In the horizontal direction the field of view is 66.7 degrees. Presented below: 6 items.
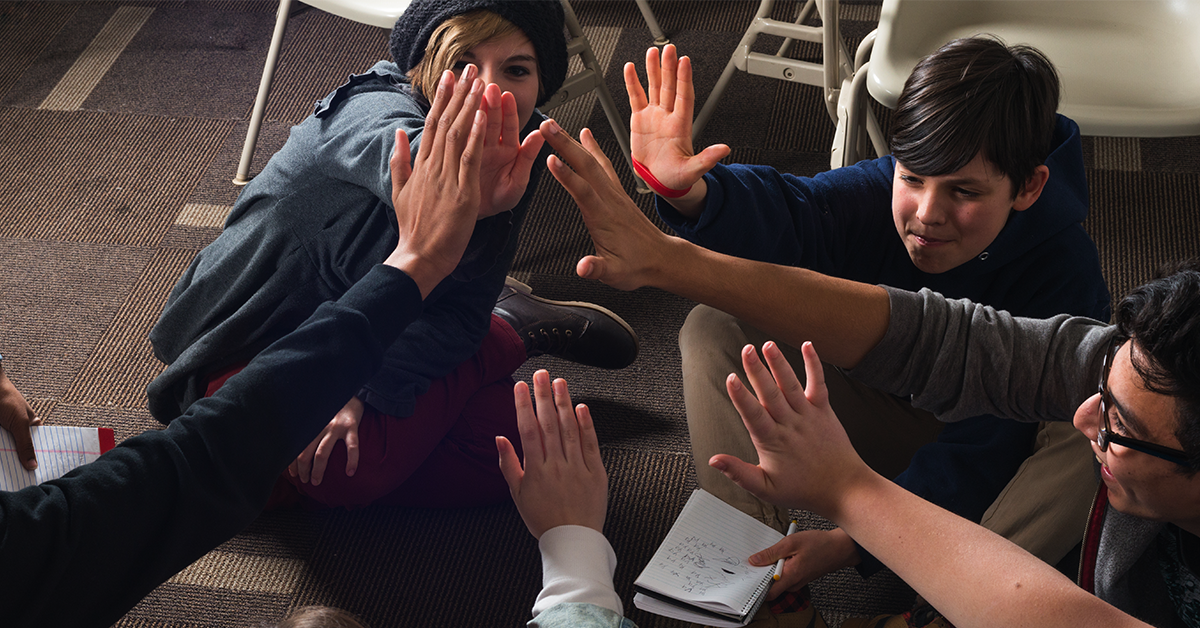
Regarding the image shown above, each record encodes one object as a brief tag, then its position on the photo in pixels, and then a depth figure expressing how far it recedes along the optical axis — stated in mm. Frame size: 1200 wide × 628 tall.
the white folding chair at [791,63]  1981
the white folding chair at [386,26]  1996
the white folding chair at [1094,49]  1646
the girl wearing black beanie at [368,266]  1469
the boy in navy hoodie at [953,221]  1288
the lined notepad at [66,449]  1278
